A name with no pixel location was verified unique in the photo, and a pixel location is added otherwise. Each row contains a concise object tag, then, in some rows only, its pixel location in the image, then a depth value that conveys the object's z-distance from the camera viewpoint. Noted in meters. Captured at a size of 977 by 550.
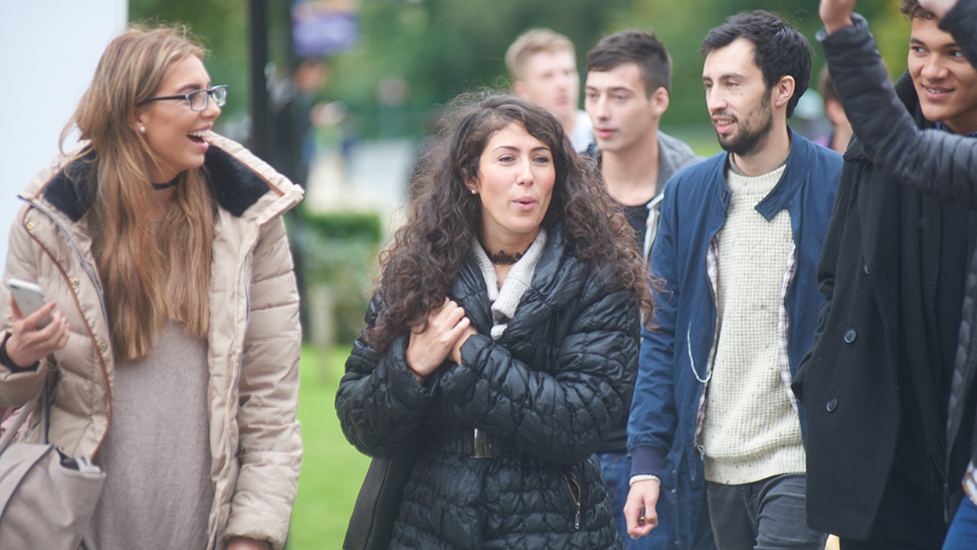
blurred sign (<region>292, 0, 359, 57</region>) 55.81
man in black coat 5.23
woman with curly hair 5.73
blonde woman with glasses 5.80
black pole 10.46
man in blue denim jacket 7.27
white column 8.08
